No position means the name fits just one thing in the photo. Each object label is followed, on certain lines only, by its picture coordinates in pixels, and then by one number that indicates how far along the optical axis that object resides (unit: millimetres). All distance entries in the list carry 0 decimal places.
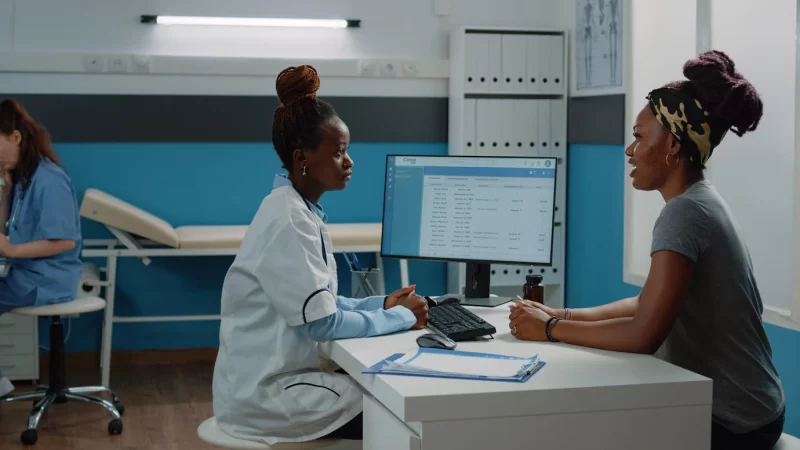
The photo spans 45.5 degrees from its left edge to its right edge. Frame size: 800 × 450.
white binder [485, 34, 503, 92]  4617
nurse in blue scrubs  3555
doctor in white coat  1928
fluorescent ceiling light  4516
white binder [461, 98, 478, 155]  4594
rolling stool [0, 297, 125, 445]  3545
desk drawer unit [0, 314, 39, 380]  4168
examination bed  3895
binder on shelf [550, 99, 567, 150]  4691
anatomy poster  4129
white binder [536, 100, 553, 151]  4668
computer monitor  2500
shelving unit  4613
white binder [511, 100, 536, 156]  4641
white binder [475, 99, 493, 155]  4613
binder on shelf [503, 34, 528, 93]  4629
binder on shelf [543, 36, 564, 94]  4664
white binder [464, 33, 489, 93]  4613
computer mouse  1904
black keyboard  2025
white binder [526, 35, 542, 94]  4645
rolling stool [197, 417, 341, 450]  1928
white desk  1536
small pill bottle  2322
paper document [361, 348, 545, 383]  1652
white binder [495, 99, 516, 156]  4621
